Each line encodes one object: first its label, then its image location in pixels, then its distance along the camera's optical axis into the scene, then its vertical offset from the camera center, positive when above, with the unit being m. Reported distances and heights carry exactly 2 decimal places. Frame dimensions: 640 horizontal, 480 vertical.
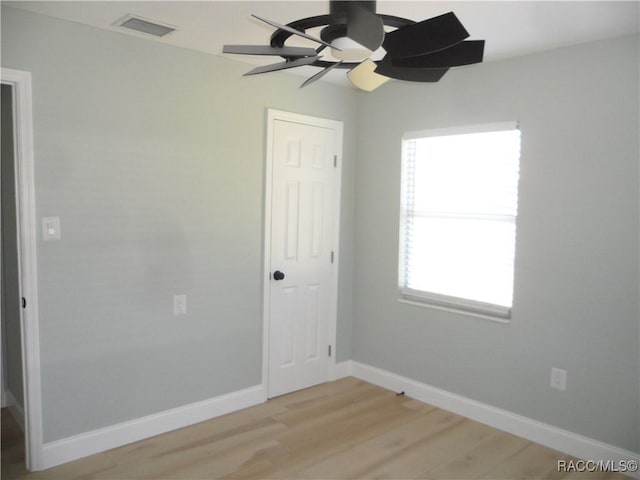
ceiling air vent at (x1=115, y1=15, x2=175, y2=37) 2.68 +0.92
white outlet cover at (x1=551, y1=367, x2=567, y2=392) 3.10 -1.09
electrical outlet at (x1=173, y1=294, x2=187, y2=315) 3.26 -0.72
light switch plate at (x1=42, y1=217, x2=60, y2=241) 2.70 -0.20
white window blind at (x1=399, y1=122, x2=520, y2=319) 3.37 -0.12
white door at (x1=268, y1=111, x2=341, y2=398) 3.79 -0.44
